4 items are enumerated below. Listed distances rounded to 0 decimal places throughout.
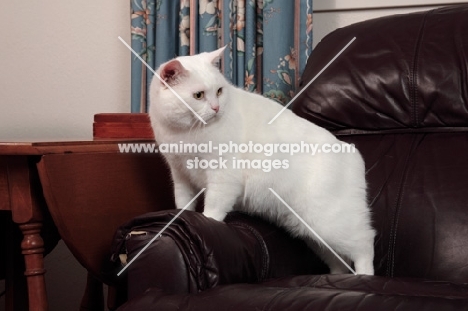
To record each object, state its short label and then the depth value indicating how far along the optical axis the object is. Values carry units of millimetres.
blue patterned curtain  1918
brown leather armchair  1171
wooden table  1388
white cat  1349
